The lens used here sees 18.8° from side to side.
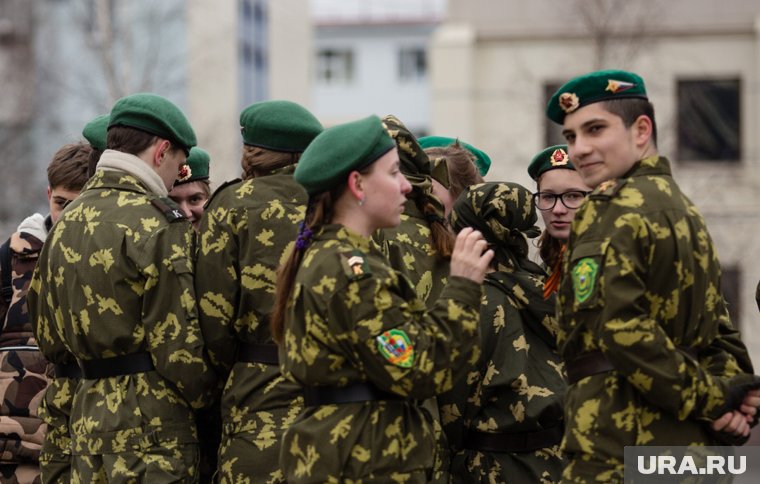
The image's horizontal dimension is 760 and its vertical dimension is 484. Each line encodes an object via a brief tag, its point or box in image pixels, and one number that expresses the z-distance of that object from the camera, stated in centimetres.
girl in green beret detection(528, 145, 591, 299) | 1124
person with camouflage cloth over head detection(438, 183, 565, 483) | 1021
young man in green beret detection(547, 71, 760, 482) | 766
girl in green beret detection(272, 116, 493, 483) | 777
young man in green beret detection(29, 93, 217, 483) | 966
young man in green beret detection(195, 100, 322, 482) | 958
